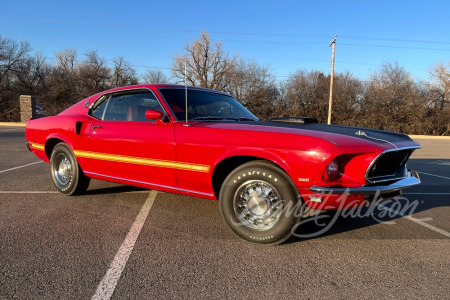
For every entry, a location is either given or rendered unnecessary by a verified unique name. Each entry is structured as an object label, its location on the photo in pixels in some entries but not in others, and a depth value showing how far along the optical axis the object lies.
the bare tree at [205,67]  40.47
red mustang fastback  2.67
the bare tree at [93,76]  43.50
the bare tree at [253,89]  34.88
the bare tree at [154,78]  49.84
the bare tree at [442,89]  36.00
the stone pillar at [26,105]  22.34
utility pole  23.62
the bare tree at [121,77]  47.36
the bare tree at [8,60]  39.78
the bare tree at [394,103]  31.44
